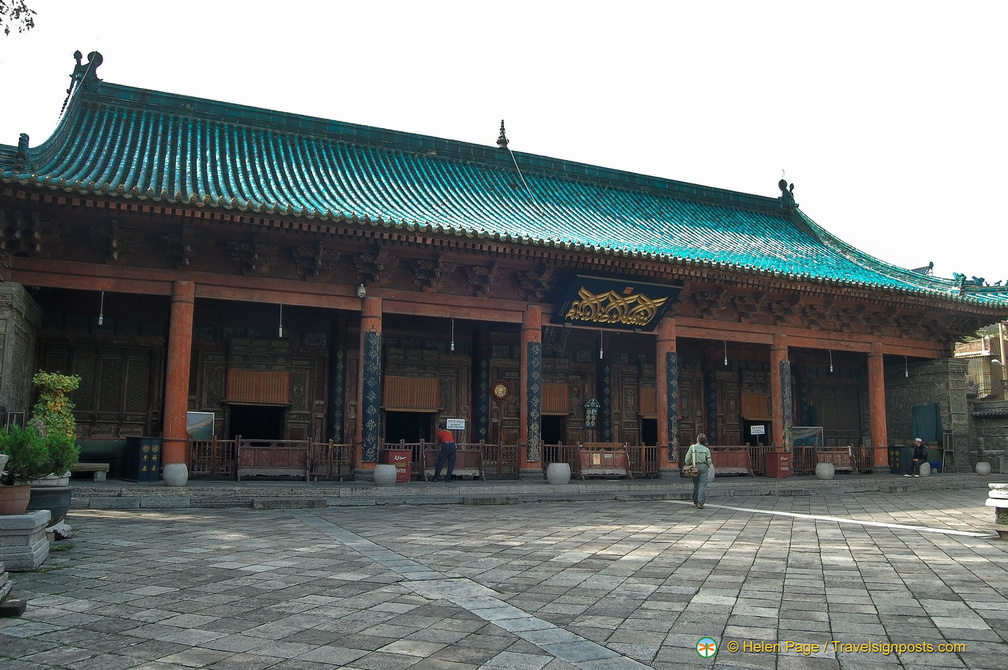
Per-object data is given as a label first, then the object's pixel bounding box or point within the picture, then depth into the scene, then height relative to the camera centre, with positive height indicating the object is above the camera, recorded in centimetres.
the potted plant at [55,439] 719 -13
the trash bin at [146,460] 1270 -57
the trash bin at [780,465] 1753 -79
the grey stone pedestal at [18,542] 597 -92
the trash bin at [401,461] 1398 -61
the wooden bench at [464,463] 1543 -70
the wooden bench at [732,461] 1748 -71
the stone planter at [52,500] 726 -72
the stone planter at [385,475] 1347 -83
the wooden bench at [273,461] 1362 -61
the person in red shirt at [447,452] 1470 -46
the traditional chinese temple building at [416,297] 1319 +270
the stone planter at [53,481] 804 -61
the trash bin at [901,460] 1895 -72
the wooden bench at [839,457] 1858 -64
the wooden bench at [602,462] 1588 -69
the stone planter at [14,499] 614 -60
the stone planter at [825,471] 1769 -93
